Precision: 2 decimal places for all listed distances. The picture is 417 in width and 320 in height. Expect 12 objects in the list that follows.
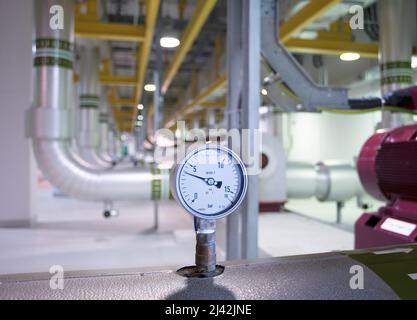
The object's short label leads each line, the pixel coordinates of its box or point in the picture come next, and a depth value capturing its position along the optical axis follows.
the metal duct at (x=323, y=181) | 4.12
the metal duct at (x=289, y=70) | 1.93
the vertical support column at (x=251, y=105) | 1.70
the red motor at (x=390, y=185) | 1.74
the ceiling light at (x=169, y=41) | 3.14
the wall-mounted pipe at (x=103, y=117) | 8.22
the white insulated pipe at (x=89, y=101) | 5.86
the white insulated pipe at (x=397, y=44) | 3.19
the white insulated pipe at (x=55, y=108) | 2.49
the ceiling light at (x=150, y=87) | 5.24
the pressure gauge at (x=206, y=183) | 0.92
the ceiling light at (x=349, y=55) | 4.00
